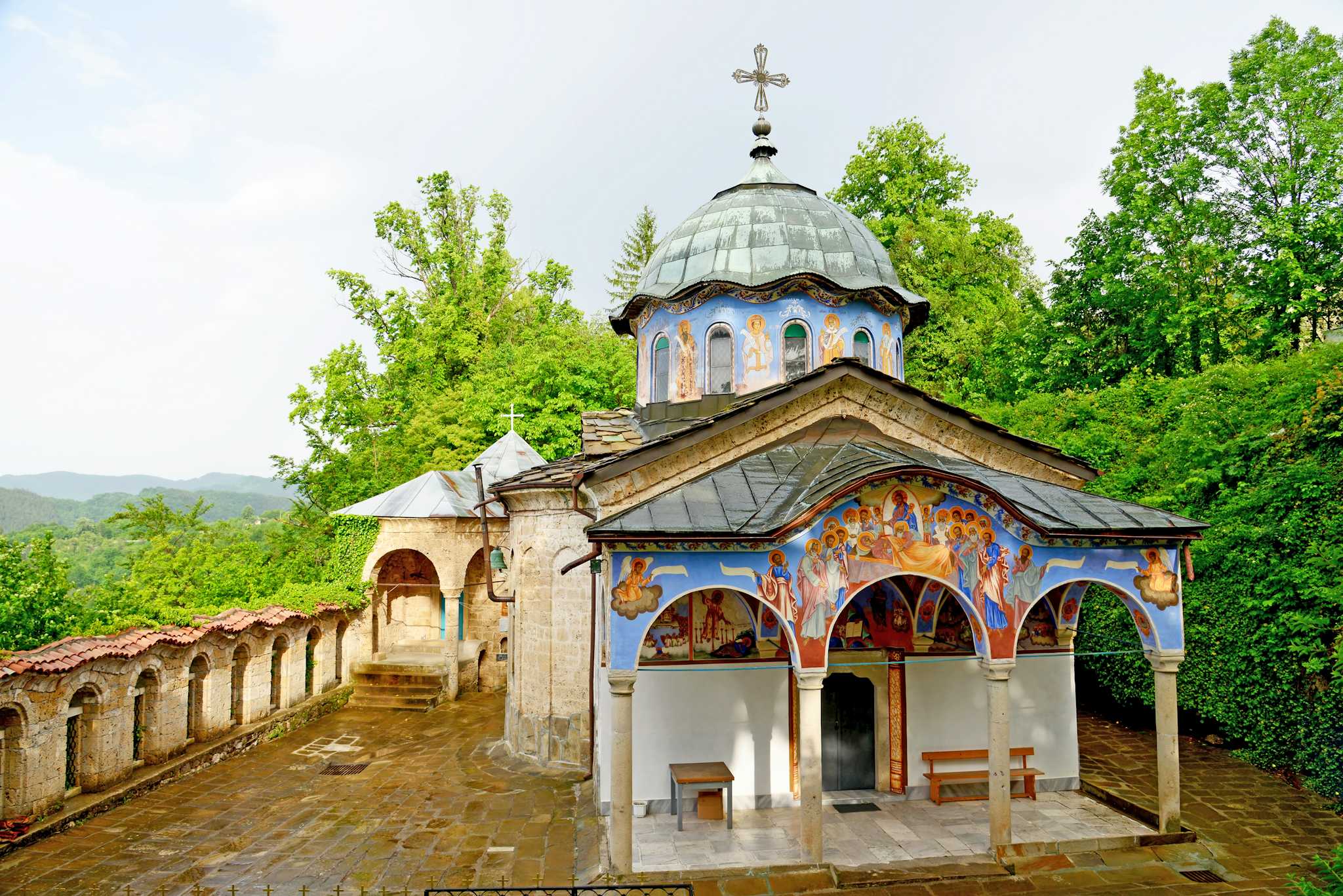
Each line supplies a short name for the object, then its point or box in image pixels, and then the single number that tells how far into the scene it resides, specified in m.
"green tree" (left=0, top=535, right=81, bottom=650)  11.98
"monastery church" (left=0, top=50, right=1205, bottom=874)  8.52
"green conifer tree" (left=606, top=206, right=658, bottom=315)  41.12
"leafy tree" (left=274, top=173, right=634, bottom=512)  25.73
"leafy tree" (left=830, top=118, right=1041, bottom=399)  25.05
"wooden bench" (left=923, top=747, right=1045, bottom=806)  10.34
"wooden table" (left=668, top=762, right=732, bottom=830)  9.50
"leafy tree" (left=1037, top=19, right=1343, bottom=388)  16.48
